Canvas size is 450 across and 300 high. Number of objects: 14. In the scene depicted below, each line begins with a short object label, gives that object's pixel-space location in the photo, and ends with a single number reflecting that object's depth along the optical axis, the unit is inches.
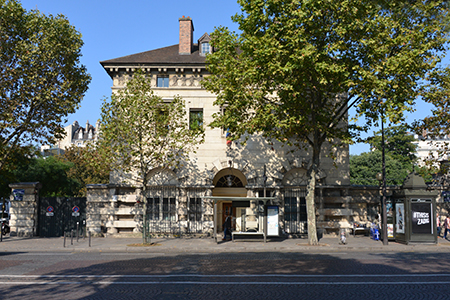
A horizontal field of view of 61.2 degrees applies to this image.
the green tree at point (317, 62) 727.7
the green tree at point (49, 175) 1753.2
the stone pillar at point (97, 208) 1026.1
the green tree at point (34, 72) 900.0
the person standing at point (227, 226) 961.1
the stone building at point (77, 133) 5300.2
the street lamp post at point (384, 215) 864.3
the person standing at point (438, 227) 1033.8
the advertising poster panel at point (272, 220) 906.7
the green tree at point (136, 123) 845.8
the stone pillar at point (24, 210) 1028.5
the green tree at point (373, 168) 2400.3
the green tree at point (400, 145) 2573.8
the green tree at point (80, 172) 2410.2
